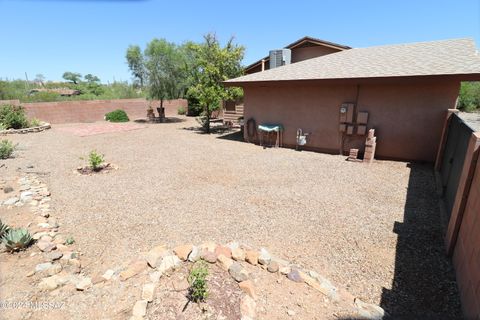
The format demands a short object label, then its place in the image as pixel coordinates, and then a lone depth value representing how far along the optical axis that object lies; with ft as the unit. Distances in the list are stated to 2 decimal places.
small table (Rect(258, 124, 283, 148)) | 31.42
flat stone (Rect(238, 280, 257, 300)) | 8.11
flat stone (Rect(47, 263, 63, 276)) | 9.02
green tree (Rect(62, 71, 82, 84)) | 235.69
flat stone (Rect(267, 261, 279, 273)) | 9.35
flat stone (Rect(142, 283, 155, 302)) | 7.74
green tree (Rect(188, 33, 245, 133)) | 40.27
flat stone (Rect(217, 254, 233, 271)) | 9.27
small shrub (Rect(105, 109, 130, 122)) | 57.47
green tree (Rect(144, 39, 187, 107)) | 52.06
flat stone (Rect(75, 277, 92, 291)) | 8.29
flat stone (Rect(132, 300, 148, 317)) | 7.16
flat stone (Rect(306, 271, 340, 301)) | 8.31
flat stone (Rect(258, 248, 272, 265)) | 9.73
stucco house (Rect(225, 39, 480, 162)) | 22.76
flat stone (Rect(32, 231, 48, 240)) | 11.04
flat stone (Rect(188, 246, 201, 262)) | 9.63
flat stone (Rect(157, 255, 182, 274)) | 9.08
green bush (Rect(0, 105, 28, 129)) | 39.60
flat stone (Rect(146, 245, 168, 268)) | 9.42
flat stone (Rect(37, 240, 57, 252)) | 10.30
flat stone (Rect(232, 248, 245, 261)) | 9.96
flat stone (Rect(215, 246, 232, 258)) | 9.98
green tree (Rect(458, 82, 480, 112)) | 64.17
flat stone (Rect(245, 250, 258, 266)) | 9.77
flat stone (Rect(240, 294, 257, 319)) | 7.36
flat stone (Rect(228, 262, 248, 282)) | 8.74
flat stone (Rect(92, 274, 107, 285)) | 8.68
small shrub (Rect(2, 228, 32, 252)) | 9.95
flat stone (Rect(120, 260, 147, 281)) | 8.84
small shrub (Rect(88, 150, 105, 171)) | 21.27
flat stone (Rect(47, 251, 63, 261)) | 9.81
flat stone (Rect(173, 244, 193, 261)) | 9.79
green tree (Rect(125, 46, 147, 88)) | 57.30
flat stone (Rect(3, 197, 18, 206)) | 14.57
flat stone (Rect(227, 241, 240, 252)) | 10.61
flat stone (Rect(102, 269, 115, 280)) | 8.89
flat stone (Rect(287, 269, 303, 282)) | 8.93
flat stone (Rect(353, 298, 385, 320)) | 7.52
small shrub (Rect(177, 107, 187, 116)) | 72.84
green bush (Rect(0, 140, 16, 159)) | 25.21
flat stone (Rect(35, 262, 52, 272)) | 9.07
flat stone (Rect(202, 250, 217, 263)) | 9.55
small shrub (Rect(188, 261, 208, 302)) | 7.53
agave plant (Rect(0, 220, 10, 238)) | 10.69
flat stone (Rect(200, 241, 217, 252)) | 10.23
